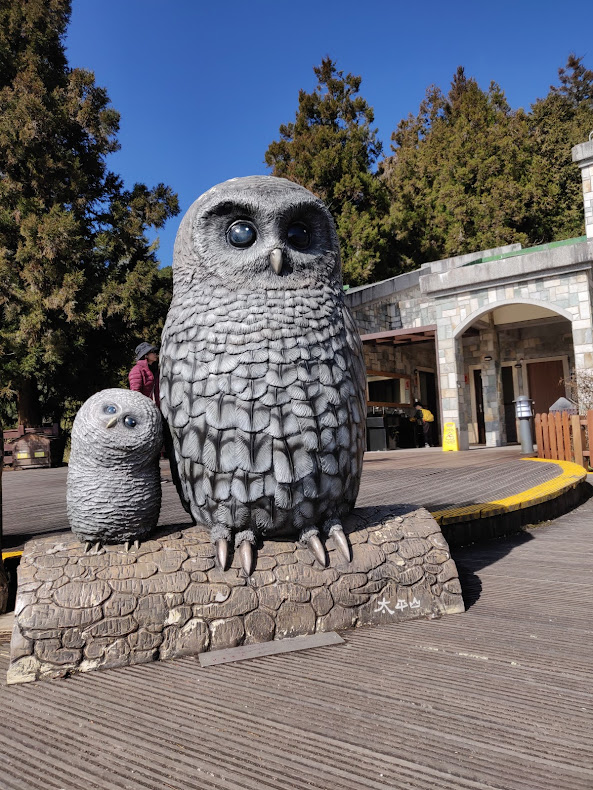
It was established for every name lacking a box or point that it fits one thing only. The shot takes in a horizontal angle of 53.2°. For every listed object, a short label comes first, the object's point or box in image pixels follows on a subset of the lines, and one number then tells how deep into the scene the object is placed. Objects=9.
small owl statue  2.39
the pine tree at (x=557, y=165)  23.55
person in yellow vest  15.76
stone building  11.11
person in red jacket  4.96
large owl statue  2.42
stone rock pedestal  2.14
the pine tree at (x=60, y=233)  15.25
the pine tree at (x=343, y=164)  22.22
